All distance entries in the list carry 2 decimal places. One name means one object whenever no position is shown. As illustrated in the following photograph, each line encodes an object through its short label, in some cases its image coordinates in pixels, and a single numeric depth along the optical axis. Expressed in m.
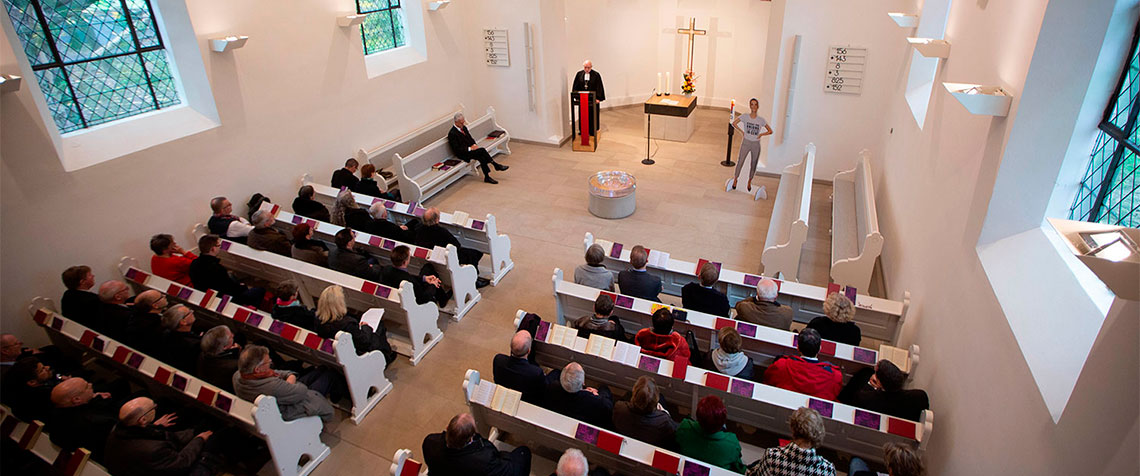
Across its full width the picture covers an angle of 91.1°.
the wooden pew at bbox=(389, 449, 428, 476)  3.27
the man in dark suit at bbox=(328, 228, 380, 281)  5.44
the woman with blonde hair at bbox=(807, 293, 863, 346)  4.22
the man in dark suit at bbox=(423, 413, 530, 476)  3.22
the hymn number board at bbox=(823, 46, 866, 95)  8.06
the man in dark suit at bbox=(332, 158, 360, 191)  7.45
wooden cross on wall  11.52
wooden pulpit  10.47
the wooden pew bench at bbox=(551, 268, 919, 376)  4.05
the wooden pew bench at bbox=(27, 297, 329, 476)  3.76
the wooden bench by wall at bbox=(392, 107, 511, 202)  8.22
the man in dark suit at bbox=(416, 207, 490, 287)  5.95
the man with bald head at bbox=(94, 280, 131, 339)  4.74
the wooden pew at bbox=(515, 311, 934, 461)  3.41
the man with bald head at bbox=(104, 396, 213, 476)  3.44
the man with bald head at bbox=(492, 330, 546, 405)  3.94
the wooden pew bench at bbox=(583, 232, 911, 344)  4.63
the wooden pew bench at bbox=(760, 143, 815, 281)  5.94
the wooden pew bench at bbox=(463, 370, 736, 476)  3.26
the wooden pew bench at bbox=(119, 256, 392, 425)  4.38
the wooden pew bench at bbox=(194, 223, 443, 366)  5.04
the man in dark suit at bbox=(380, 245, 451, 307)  5.27
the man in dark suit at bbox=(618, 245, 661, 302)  5.10
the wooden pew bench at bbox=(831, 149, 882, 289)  5.61
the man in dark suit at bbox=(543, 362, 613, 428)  3.65
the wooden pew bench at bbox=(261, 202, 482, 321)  5.62
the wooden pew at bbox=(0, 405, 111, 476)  3.52
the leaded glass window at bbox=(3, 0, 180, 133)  5.29
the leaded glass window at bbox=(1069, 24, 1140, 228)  2.58
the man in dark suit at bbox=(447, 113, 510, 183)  9.07
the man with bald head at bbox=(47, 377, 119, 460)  3.71
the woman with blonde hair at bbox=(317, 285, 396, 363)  4.57
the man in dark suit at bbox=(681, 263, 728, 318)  4.77
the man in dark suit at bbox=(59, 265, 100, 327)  4.91
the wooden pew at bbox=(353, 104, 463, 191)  8.48
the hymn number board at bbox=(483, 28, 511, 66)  10.17
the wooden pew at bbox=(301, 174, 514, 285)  6.30
